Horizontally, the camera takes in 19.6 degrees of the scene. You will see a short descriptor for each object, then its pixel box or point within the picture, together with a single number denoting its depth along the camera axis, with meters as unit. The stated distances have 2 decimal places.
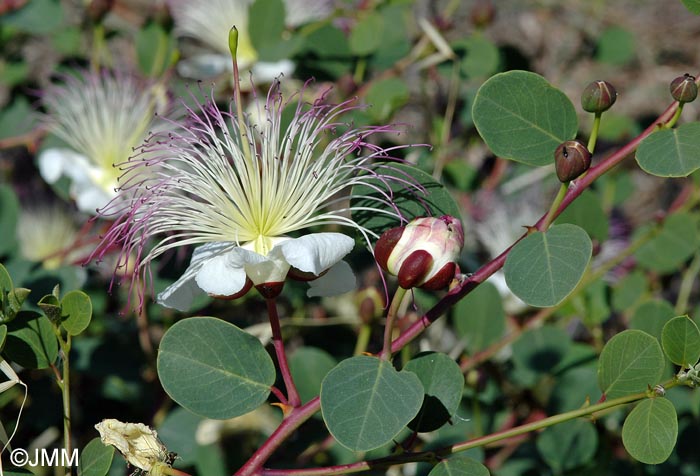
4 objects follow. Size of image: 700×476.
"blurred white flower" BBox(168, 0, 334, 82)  0.77
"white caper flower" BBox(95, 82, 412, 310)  0.52
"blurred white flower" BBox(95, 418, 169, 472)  0.50
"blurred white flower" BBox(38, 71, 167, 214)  0.65
